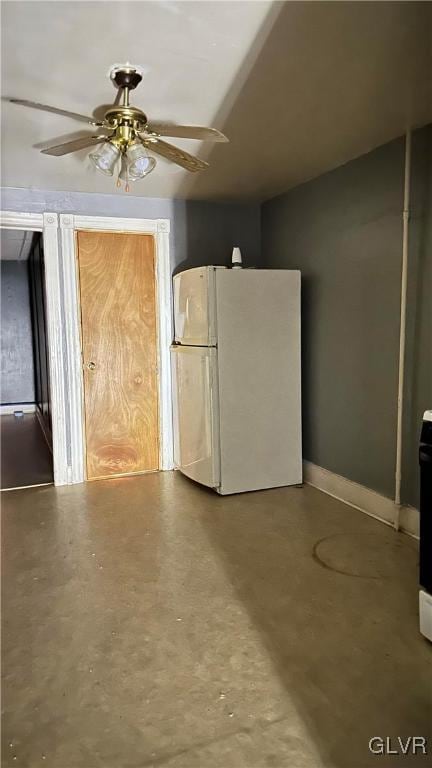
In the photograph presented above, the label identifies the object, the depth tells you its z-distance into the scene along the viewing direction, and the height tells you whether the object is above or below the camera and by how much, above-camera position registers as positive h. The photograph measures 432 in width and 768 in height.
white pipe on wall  2.73 +0.03
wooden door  3.93 -0.15
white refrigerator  3.48 -0.32
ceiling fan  2.08 +0.86
